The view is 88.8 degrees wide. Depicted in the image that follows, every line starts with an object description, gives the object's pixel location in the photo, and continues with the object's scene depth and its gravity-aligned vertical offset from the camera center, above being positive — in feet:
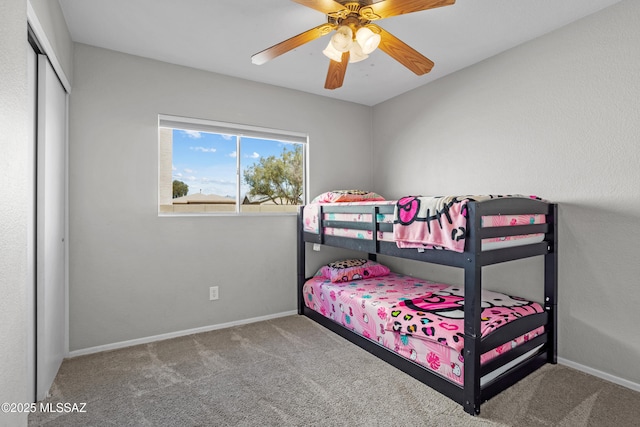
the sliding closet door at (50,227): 6.19 -0.36
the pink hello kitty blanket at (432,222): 5.98 -0.22
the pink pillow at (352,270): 10.49 -1.97
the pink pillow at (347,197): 10.02 +0.44
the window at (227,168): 9.80 +1.39
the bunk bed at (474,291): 5.85 -1.79
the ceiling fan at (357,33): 5.26 +3.17
